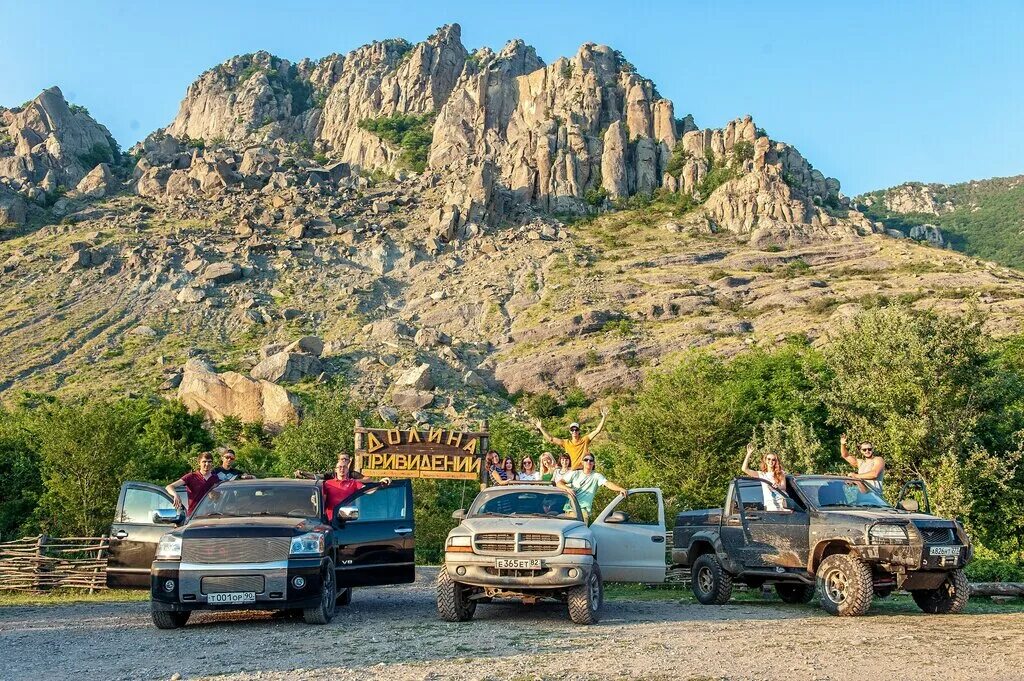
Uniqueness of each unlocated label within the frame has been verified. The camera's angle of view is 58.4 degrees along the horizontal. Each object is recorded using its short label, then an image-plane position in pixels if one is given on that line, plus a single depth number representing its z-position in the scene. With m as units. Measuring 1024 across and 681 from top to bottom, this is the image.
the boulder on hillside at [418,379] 66.75
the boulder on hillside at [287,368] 67.82
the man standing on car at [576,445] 16.08
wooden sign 19.47
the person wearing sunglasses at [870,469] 13.97
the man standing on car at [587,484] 14.38
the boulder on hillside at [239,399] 60.62
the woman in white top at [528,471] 16.51
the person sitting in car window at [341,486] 13.57
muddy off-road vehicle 12.02
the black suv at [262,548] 10.86
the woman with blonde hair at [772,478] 13.44
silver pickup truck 11.30
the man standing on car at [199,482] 13.67
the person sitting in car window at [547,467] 16.25
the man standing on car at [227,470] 14.41
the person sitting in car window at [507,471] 17.44
